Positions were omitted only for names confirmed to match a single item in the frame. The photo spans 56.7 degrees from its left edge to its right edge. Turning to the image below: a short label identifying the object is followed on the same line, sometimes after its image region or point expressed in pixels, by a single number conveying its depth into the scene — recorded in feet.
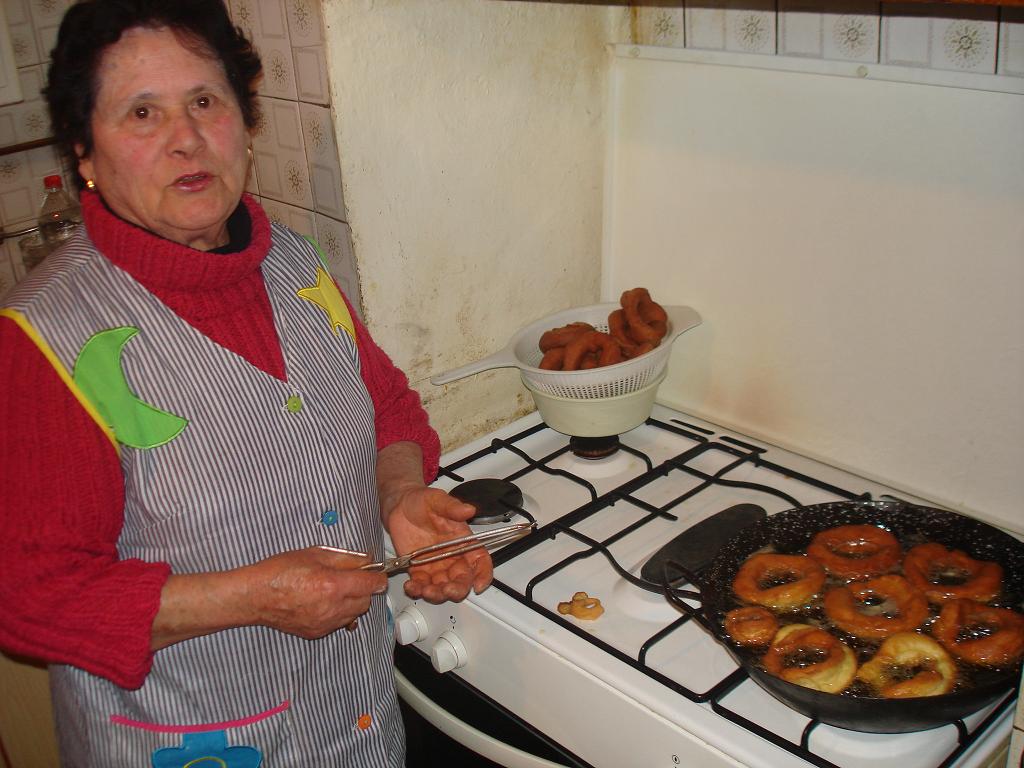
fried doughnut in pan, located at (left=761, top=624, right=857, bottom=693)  2.80
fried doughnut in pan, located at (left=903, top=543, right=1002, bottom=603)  3.09
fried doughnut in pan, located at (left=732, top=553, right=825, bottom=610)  3.17
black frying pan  2.65
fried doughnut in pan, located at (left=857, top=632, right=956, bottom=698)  2.74
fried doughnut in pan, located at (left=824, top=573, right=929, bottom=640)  3.01
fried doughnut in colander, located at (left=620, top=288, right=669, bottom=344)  4.31
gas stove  2.86
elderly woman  2.68
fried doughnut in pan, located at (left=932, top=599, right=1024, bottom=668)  2.80
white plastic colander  4.14
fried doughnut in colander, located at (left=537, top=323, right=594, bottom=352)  4.36
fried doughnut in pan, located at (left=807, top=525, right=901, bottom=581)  3.26
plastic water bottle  5.19
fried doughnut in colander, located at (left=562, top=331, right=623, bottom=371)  4.20
